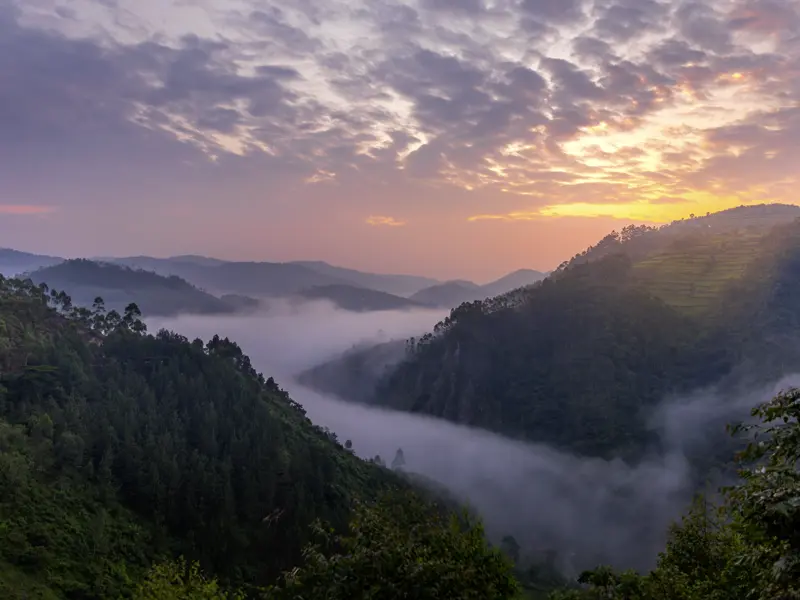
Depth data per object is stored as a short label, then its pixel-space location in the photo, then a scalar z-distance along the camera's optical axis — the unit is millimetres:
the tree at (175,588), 32281
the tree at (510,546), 144950
